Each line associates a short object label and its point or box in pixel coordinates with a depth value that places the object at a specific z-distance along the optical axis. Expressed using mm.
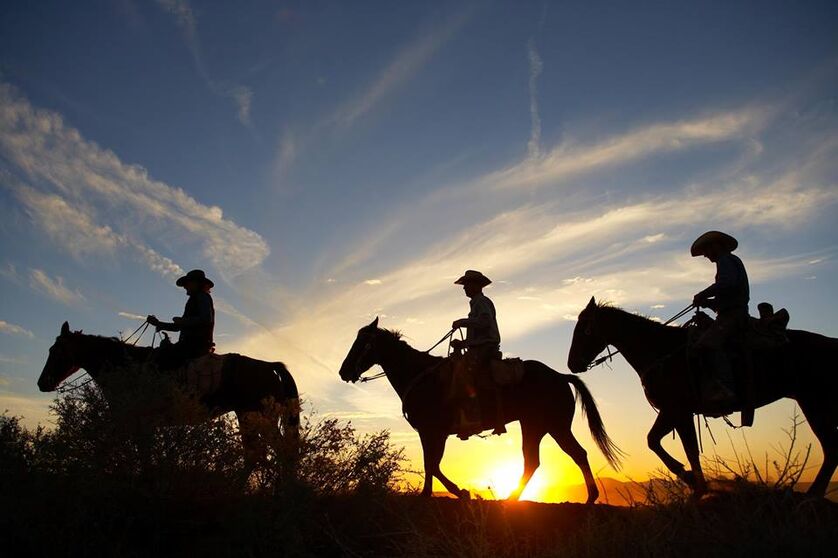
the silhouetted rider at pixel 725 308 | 8078
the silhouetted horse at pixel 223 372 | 10375
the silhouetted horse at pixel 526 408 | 9398
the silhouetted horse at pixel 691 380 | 7699
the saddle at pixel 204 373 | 10070
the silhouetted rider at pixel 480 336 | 9648
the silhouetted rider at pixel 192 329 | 10430
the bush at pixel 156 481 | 5402
